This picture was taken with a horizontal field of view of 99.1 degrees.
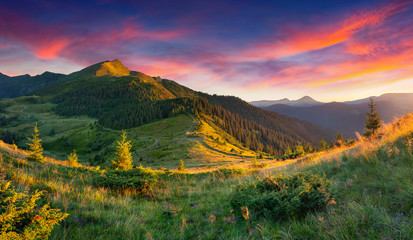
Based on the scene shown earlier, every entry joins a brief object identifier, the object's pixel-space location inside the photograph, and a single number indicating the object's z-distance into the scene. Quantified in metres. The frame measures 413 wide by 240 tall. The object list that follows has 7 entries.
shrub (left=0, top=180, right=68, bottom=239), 2.43
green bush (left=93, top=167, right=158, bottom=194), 7.34
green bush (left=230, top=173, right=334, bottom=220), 4.14
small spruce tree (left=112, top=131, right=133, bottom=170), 22.33
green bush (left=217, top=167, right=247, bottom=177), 12.55
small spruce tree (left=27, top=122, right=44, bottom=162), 10.76
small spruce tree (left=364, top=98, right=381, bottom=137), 47.69
